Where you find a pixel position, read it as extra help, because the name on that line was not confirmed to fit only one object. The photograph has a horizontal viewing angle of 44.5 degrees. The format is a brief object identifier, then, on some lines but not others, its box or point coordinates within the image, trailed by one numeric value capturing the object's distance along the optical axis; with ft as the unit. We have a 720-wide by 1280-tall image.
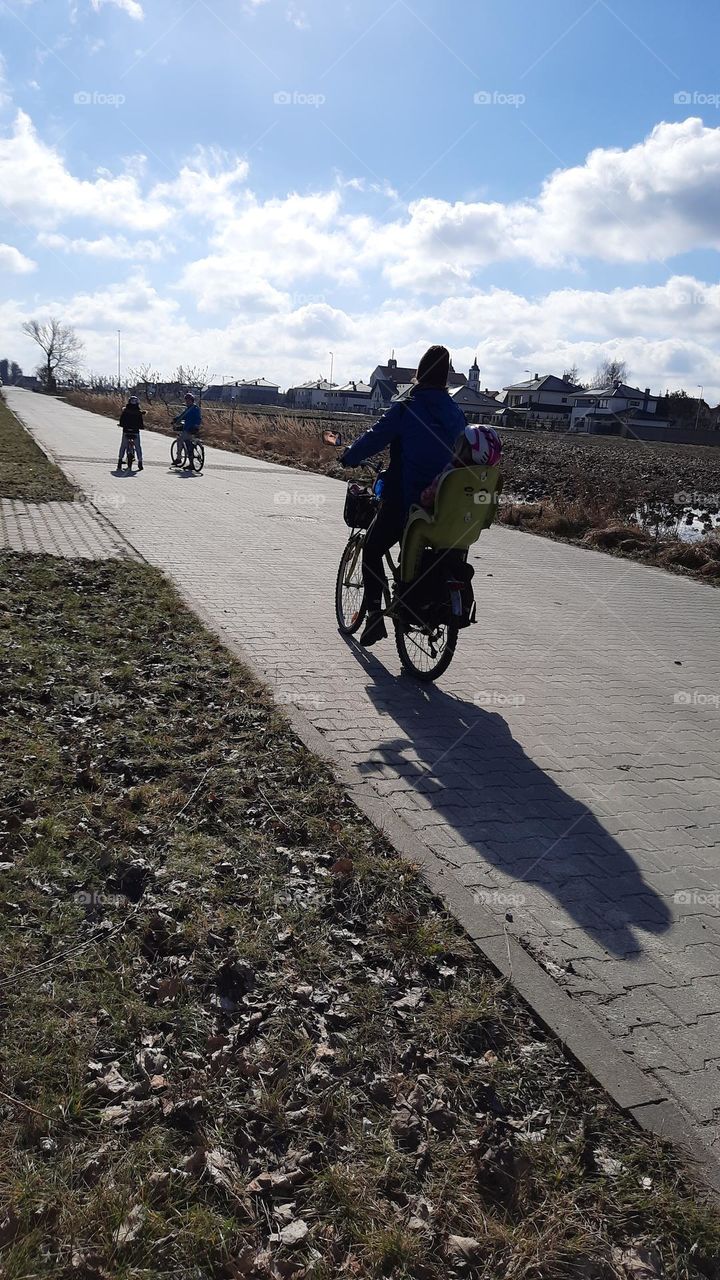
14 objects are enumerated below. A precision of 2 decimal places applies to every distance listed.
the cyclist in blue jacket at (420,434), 20.10
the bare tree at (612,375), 449.06
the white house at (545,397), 398.62
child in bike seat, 17.62
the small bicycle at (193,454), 72.18
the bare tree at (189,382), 200.64
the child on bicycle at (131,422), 64.18
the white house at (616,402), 354.54
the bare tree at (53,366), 419.33
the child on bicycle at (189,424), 69.36
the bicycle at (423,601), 19.69
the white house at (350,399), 447.55
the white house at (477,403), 359.44
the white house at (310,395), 478.18
